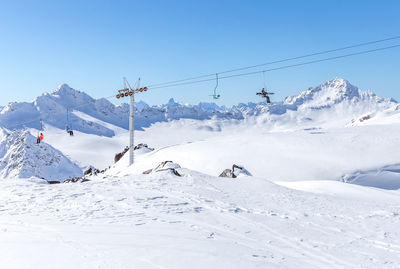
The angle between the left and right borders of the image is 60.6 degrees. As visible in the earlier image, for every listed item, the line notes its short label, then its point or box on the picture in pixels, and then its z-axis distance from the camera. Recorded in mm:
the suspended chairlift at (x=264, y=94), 28767
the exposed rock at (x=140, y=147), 52106
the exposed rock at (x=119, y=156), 50594
